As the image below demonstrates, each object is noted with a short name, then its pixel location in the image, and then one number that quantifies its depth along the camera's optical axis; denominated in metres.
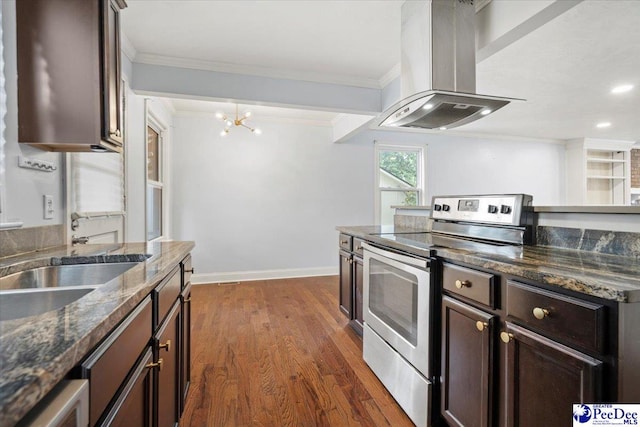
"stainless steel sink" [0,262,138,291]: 1.23
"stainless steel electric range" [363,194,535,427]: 1.46
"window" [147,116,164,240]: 3.66
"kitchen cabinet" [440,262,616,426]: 0.82
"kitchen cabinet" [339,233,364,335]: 2.45
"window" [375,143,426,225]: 5.07
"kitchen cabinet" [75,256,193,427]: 0.64
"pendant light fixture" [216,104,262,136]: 3.56
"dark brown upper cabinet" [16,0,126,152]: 1.37
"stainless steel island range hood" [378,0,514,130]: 1.82
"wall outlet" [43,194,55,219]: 1.59
